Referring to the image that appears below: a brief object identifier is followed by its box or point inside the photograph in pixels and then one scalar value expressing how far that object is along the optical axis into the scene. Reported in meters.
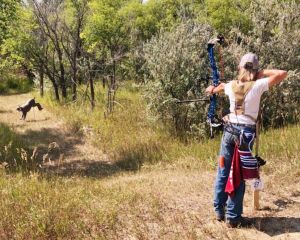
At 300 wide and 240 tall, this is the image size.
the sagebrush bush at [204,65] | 12.23
